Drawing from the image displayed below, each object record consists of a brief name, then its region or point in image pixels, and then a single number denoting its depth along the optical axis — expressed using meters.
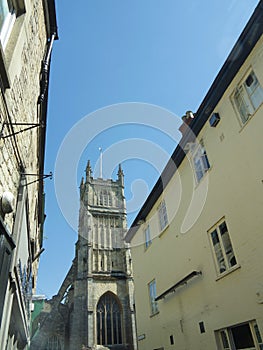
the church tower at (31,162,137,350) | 30.95
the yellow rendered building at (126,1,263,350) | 5.92
